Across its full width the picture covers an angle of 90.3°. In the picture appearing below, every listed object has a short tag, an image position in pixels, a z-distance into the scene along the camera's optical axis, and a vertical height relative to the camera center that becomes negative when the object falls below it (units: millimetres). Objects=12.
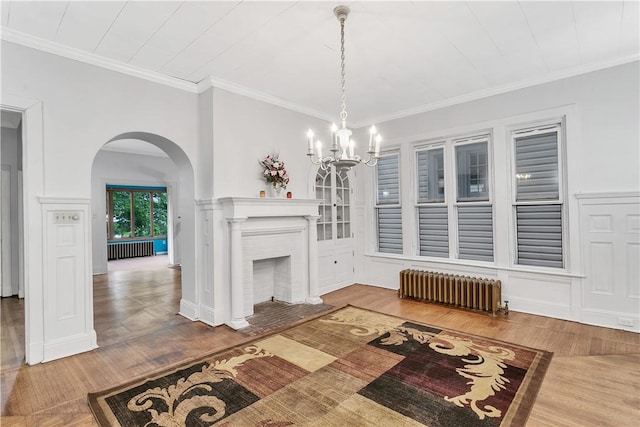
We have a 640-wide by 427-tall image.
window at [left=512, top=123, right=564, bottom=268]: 4336 +184
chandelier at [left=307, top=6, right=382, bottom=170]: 2709 +609
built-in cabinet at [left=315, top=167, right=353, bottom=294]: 5715 -295
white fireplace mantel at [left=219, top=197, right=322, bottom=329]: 4160 -359
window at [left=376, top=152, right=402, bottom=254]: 5910 +164
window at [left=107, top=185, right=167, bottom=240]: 10914 +259
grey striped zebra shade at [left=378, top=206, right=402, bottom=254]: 5914 -312
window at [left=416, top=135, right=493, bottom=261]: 4973 +215
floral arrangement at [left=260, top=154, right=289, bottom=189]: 4613 +645
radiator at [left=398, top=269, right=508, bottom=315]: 4499 -1178
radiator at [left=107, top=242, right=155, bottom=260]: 10656 -1049
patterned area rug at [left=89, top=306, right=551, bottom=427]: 2318 -1457
